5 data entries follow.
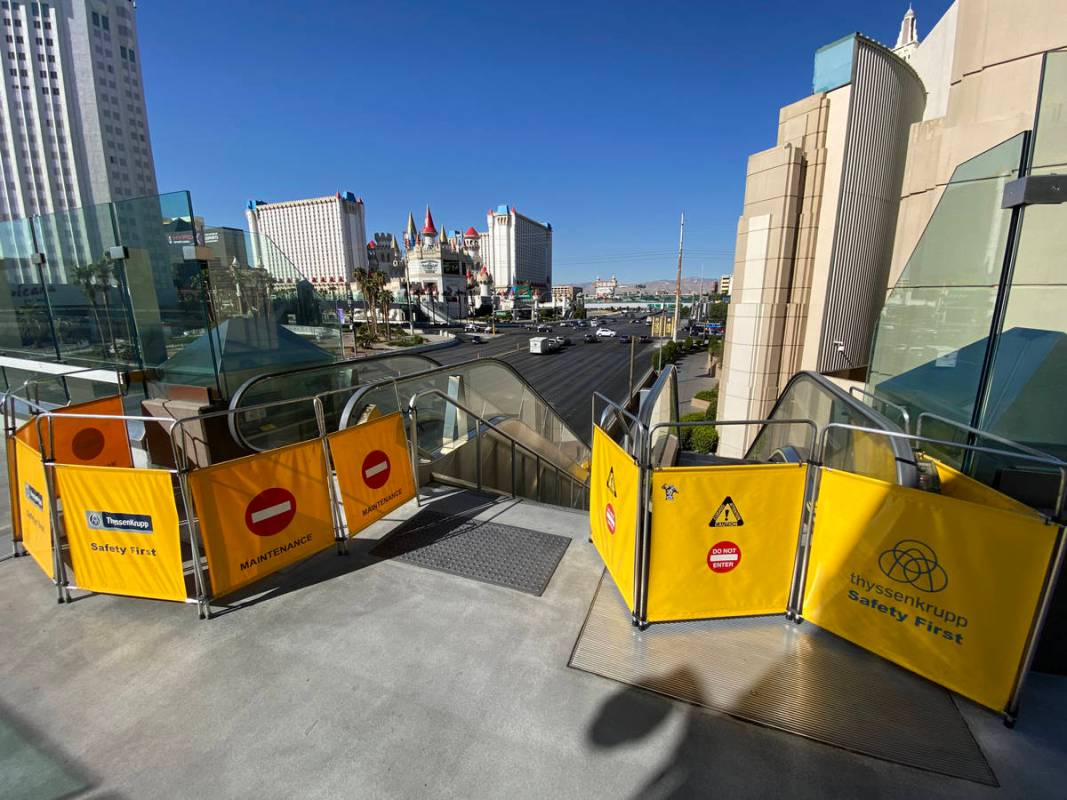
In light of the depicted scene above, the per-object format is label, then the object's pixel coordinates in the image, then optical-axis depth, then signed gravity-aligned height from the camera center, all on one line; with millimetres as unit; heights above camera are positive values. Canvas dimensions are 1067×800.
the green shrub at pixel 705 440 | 19578 -5604
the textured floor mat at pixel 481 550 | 4227 -2393
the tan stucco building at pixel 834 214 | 13784 +2776
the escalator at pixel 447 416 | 6504 -1823
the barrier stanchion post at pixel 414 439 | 5430 -1587
